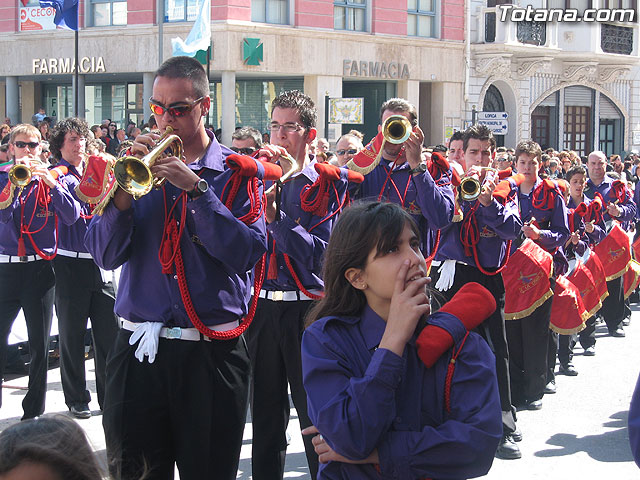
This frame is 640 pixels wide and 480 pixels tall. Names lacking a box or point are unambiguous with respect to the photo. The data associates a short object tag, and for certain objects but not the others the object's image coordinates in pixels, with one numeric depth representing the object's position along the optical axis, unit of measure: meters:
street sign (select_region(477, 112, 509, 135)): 23.33
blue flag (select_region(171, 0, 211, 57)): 18.36
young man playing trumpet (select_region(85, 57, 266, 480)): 3.85
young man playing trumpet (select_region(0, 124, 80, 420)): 7.07
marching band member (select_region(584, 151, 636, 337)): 11.09
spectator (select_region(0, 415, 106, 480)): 2.13
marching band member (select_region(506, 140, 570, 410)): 7.84
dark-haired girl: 2.76
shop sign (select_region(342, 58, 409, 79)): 27.78
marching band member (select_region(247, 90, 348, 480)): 5.16
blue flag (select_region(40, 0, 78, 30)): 17.75
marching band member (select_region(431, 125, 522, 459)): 6.66
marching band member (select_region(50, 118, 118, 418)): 7.32
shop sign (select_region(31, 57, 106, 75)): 27.05
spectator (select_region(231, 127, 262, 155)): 8.39
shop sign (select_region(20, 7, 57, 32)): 27.91
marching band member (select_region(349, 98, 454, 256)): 6.11
